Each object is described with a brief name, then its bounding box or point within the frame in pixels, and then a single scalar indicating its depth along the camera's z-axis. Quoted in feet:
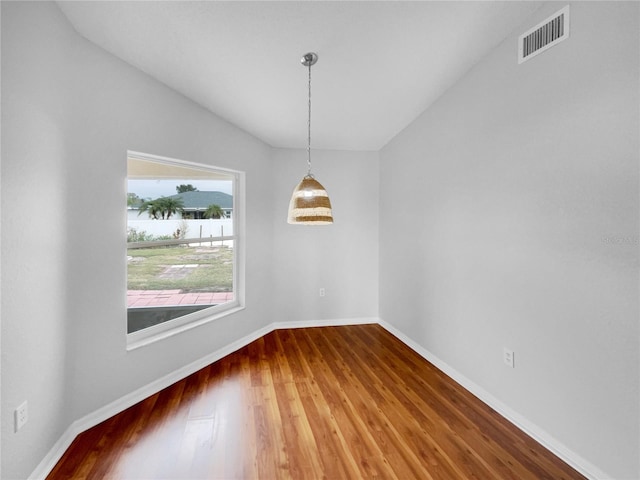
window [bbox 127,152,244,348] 8.21
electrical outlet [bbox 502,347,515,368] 7.19
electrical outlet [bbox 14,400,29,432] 4.78
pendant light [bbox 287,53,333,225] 6.58
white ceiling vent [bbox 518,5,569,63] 5.91
